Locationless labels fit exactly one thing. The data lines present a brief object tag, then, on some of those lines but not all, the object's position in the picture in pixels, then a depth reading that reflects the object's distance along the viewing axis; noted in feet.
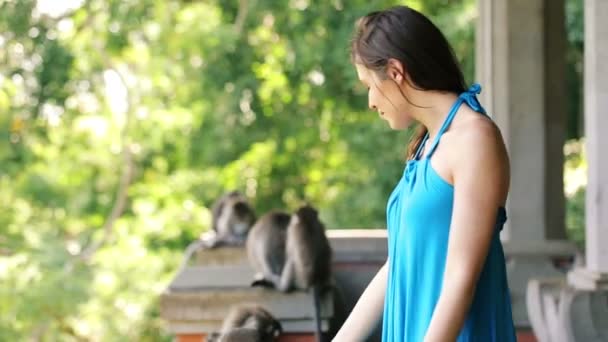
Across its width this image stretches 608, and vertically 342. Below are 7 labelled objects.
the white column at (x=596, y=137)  14.94
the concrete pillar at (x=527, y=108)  23.65
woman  6.61
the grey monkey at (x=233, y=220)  31.12
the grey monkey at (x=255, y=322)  15.56
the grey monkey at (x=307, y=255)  20.58
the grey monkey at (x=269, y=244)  23.79
